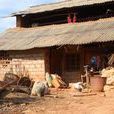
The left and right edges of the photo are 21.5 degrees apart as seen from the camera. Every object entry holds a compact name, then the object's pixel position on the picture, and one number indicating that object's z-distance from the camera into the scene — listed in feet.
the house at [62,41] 48.42
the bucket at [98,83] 42.13
